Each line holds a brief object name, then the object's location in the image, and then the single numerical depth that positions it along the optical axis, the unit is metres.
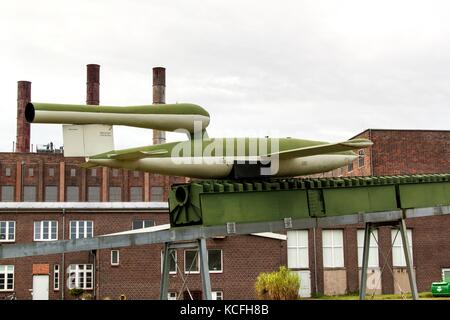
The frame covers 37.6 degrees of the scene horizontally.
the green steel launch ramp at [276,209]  18.50
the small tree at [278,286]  39.16
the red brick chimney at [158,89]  71.12
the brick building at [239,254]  42.41
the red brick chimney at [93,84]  70.75
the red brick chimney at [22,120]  71.81
